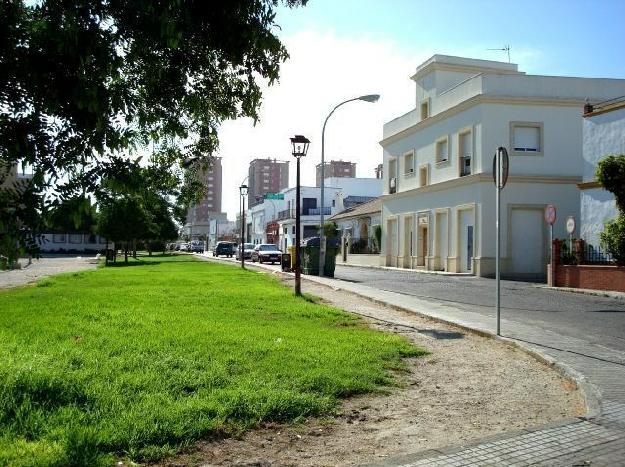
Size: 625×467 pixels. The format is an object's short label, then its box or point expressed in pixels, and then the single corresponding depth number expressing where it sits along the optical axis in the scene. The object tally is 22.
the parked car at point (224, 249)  73.44
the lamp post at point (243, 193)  38.17
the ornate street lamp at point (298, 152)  16.80
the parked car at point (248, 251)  60.00
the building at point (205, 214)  167.38
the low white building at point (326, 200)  75.38
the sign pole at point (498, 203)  9.62
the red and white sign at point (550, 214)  21.49
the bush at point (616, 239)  19.11
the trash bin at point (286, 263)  32.04
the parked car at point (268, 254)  49.53
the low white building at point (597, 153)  21.92
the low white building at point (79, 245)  90.31
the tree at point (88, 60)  3.56
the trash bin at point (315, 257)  28.94
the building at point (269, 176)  159.62
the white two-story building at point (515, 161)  30.56
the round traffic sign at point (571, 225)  21.66
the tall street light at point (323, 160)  28.73
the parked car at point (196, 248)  103.38
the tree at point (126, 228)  43.47
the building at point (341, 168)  141.50
